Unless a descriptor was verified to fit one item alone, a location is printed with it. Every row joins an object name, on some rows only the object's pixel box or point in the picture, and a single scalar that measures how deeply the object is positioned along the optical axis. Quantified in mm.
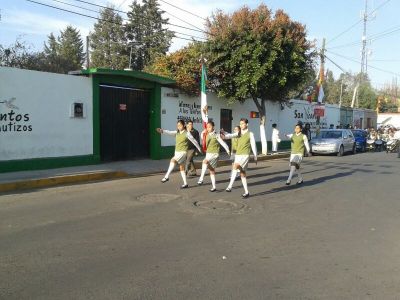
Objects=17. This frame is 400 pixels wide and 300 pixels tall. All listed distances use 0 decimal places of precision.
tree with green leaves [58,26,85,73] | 66188
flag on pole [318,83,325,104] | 28719
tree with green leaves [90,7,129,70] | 60312
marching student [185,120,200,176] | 13512
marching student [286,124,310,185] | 12609
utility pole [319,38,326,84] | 28619
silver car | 24312
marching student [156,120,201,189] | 11625
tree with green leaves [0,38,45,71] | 37406
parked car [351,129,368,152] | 28847
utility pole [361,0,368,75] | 47384
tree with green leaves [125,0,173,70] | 55469
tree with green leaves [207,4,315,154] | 19734
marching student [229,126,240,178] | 10867
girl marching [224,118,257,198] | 10547
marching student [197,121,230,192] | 11414
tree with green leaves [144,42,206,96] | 19250
